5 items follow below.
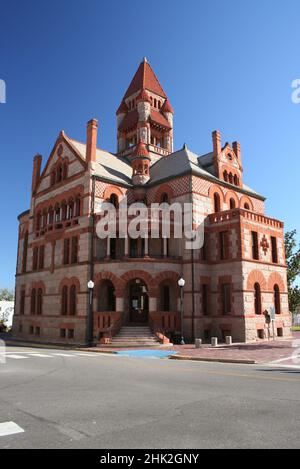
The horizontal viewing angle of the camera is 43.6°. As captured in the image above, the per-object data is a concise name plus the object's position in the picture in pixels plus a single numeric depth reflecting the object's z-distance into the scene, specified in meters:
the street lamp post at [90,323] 28.08
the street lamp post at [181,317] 25.28
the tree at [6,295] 141.60
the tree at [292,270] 43.06
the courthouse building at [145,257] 27.88
